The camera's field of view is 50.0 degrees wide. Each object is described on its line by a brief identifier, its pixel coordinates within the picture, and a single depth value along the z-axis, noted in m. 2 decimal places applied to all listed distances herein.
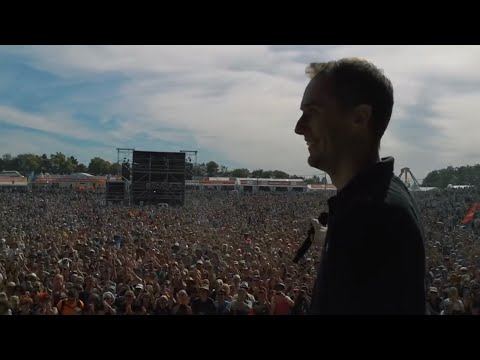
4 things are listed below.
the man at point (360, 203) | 1.00
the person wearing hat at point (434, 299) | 6.31
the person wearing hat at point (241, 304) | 6.10
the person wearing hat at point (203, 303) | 6.29
